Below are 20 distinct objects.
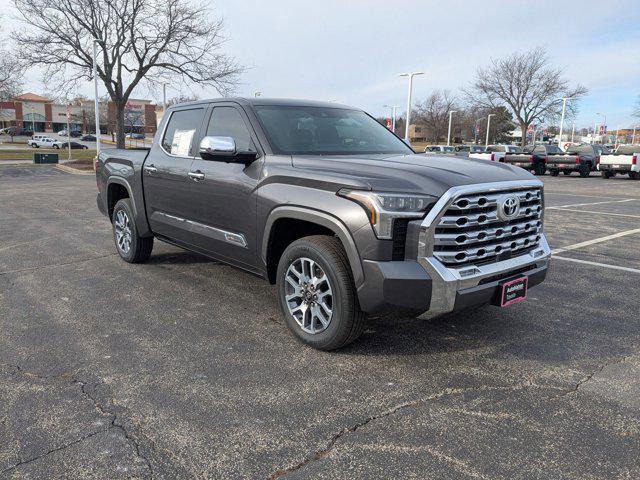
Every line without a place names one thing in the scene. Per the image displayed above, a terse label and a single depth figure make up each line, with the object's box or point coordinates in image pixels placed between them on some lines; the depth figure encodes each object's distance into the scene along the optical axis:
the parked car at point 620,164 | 25.42
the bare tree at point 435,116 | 87.06
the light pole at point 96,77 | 25.91
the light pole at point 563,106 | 50.08
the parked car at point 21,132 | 89.62
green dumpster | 30.28
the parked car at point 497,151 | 28.39
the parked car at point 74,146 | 60.60
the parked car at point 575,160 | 27.19
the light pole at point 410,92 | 34.09
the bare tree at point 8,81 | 27.40
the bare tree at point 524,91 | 49.31
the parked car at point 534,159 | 28.49
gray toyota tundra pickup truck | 3.17
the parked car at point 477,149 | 36.15
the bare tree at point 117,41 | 26.41
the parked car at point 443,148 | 38.12
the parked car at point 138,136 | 81.44
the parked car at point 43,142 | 62.54
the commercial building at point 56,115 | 95.84
